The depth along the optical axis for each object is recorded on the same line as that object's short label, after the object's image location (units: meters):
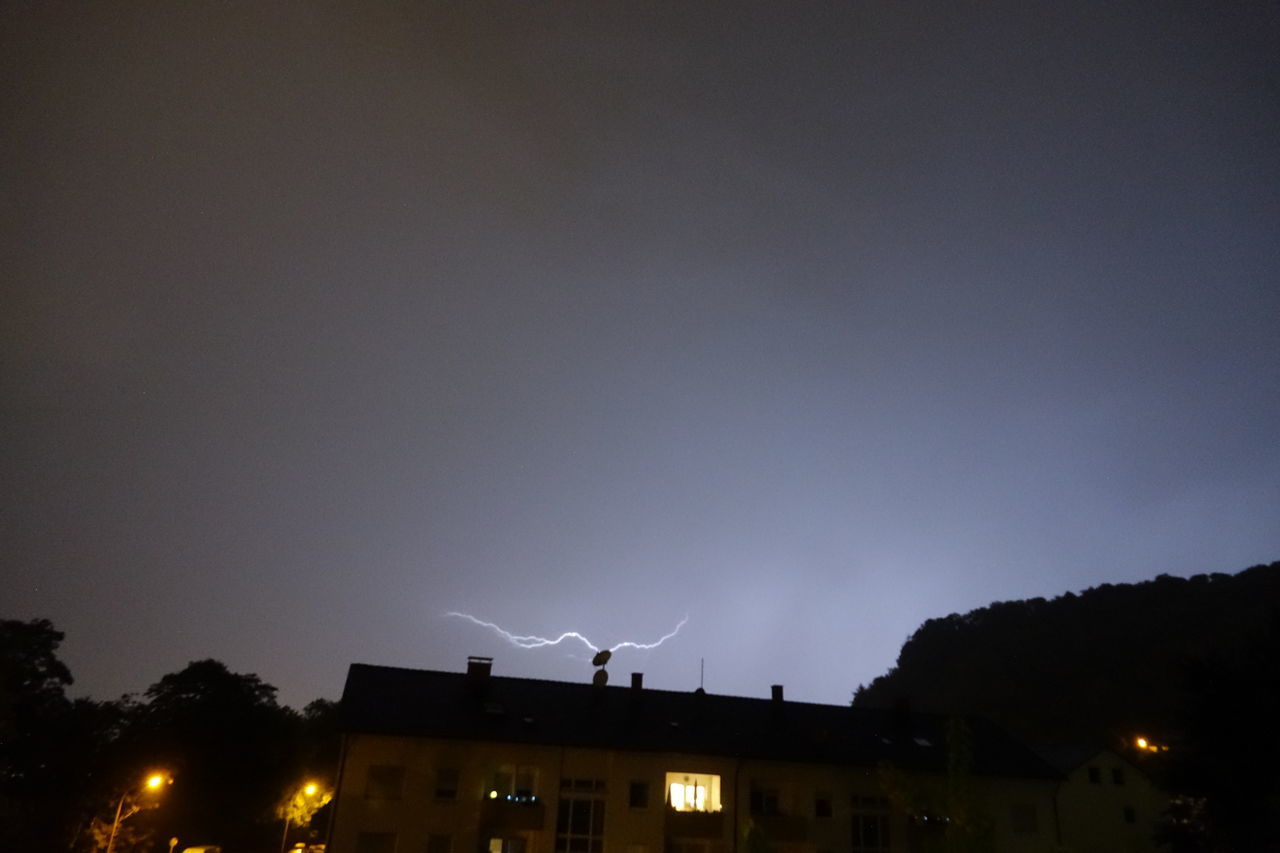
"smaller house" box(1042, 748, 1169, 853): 45.06
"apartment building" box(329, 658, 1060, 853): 37.06
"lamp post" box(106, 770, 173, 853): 43.31
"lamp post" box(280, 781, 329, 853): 56.28
